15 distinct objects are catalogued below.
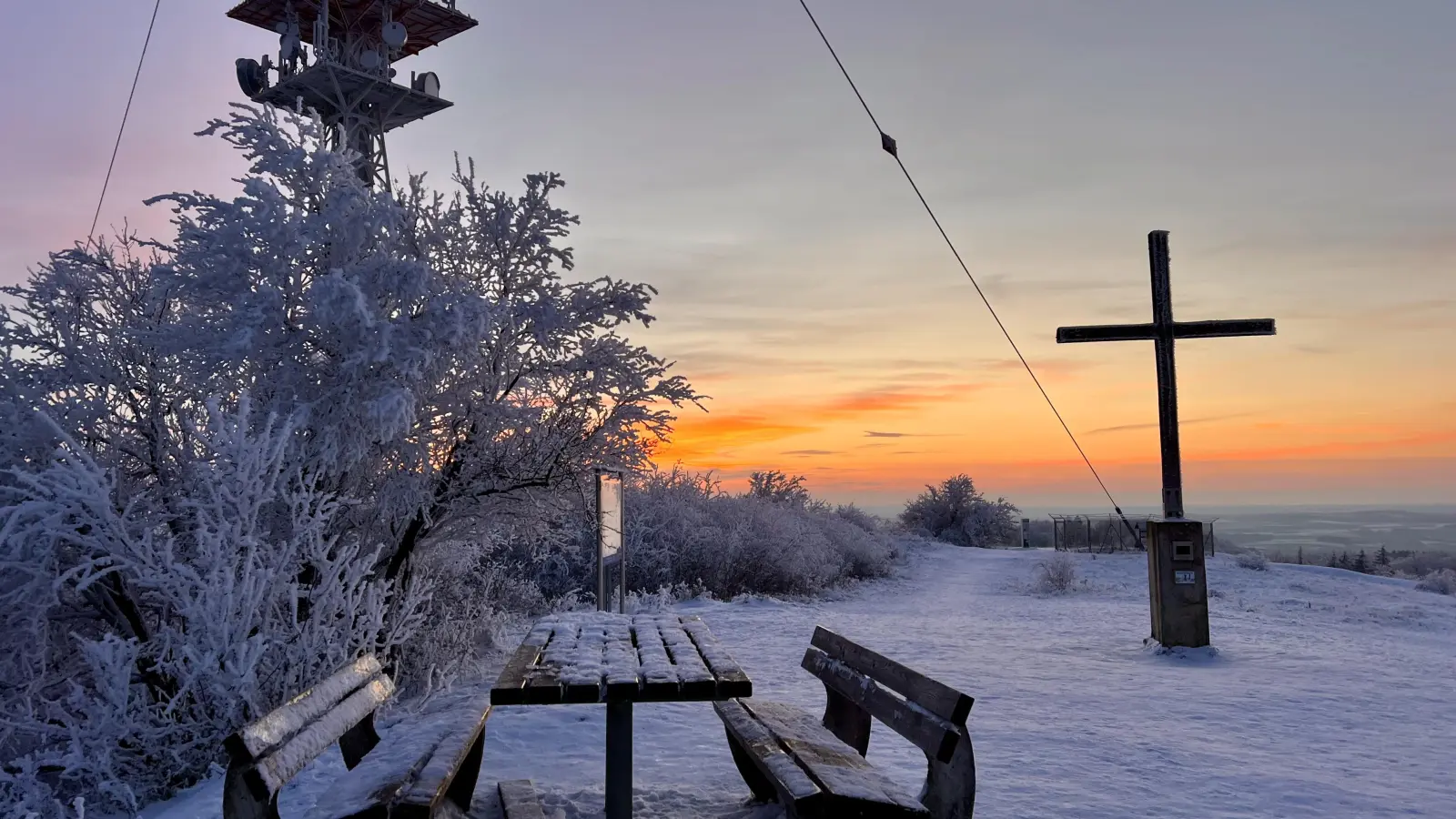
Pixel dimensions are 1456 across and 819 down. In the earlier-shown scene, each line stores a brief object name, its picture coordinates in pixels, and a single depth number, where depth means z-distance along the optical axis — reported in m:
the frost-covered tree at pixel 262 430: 5.26
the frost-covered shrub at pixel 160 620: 5.11
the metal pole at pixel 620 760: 4.25
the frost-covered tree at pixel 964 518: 35.94
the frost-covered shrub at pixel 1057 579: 17.91
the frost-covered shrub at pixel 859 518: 30.11
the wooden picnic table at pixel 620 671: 3.66
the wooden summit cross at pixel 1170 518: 9.77
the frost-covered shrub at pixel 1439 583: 18.59
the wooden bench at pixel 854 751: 3.13
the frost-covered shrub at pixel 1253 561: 20.47
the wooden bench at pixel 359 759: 2.85
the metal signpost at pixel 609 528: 8.34
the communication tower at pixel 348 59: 25.27
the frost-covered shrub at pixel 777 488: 27.07
